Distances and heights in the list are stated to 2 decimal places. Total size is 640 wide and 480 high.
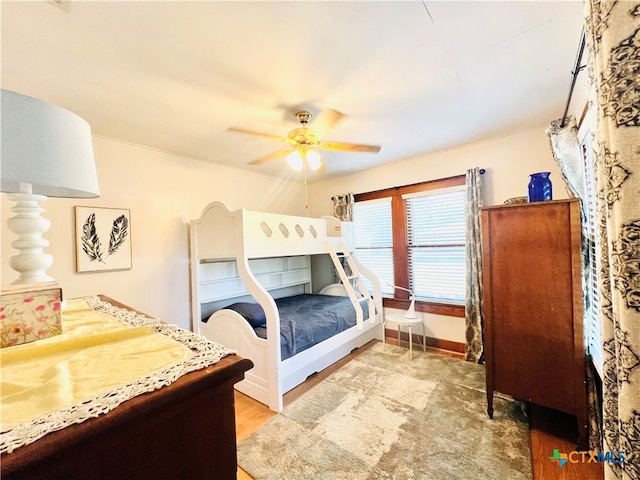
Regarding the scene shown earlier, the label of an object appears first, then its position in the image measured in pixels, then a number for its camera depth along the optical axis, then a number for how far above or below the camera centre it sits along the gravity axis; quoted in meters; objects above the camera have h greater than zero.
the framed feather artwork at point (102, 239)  2.39 +0.11
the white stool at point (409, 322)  3.03 -0.95
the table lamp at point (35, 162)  0.73 +0.28
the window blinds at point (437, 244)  3.18 -0.07
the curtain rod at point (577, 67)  1.48 +1.06
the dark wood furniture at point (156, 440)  0.38 -0.32
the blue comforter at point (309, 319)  2.40 -0.81
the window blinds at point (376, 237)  3.79 +0.06
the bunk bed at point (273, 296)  2.29 -0.66
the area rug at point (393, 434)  1.56 -1.36
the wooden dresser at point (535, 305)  1.68 -0.48
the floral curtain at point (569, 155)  1.99 +0.62
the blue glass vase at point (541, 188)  1.90 +0.34
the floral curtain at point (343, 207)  4.02 +0.56
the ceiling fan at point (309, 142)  2.08 +0.84
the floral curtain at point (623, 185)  0.62 +0.12
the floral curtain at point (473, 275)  2.88 -0.42
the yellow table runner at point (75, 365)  0.49 -0.27
